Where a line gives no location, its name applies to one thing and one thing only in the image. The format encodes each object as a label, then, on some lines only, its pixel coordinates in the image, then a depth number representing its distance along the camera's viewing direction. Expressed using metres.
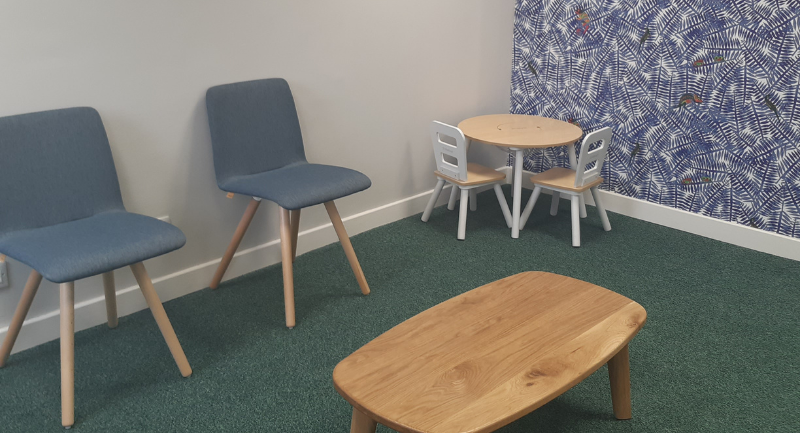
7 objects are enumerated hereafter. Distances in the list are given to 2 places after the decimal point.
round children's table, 2.93
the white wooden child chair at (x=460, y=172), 2.94
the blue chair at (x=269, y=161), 2.26
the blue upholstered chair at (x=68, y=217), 1.74
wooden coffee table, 1.27
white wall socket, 2.09
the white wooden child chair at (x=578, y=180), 2.88
